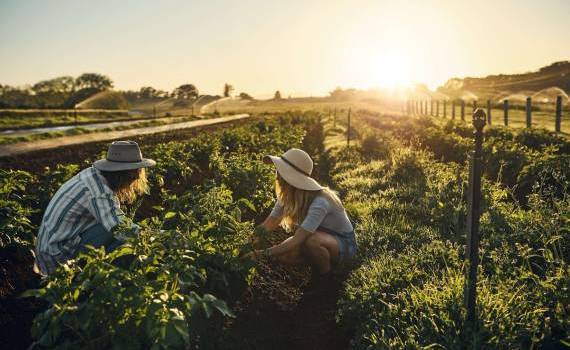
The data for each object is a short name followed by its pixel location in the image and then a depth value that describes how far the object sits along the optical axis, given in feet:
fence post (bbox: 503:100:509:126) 59.04
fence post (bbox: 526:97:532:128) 52.54
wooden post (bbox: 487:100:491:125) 63.17
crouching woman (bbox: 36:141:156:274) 12.55
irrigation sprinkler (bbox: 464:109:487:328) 10.71
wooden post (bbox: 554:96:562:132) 48.55
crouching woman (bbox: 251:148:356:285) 15.48
